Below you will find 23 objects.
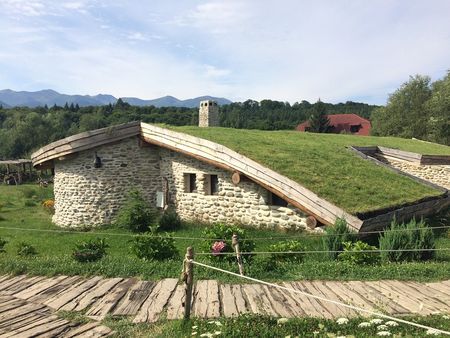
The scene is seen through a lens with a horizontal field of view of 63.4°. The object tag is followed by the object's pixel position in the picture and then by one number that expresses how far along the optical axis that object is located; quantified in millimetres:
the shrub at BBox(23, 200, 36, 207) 21106
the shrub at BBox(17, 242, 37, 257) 9328
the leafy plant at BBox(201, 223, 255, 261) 7332
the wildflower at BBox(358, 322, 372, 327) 4336
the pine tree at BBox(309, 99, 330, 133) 55250
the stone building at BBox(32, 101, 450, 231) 11586
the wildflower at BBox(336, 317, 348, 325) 4414
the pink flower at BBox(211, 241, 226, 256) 7293
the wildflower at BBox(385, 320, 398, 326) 4159
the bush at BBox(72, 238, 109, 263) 7336
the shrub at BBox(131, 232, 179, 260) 7558
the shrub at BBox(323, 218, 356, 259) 8109
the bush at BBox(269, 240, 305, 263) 7508
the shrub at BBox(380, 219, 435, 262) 7711
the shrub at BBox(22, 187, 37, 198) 24244
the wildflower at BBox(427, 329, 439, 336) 4068
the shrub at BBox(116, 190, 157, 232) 13391
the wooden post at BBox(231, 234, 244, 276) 6386
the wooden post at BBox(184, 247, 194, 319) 4645
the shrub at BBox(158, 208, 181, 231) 13219
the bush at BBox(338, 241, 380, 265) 7250
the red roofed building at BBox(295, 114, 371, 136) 56875
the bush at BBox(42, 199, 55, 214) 18261
